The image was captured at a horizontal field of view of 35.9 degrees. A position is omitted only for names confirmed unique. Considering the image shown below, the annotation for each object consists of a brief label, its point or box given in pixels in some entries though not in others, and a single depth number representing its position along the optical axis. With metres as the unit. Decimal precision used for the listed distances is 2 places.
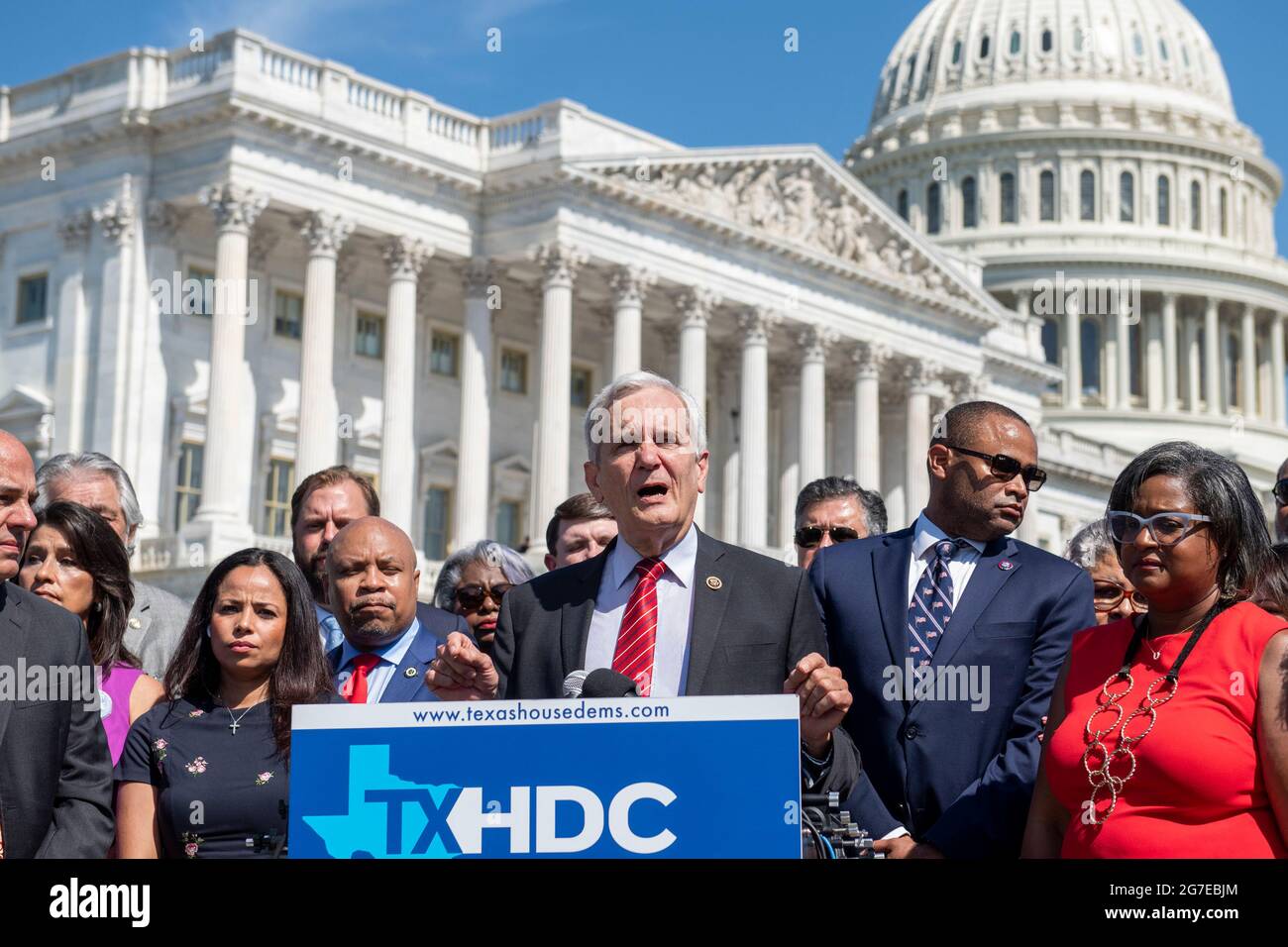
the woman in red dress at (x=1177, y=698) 6.21
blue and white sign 5.14
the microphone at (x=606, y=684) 5.57
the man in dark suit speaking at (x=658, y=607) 6.83
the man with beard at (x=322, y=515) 11.20
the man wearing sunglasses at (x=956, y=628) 7.71
